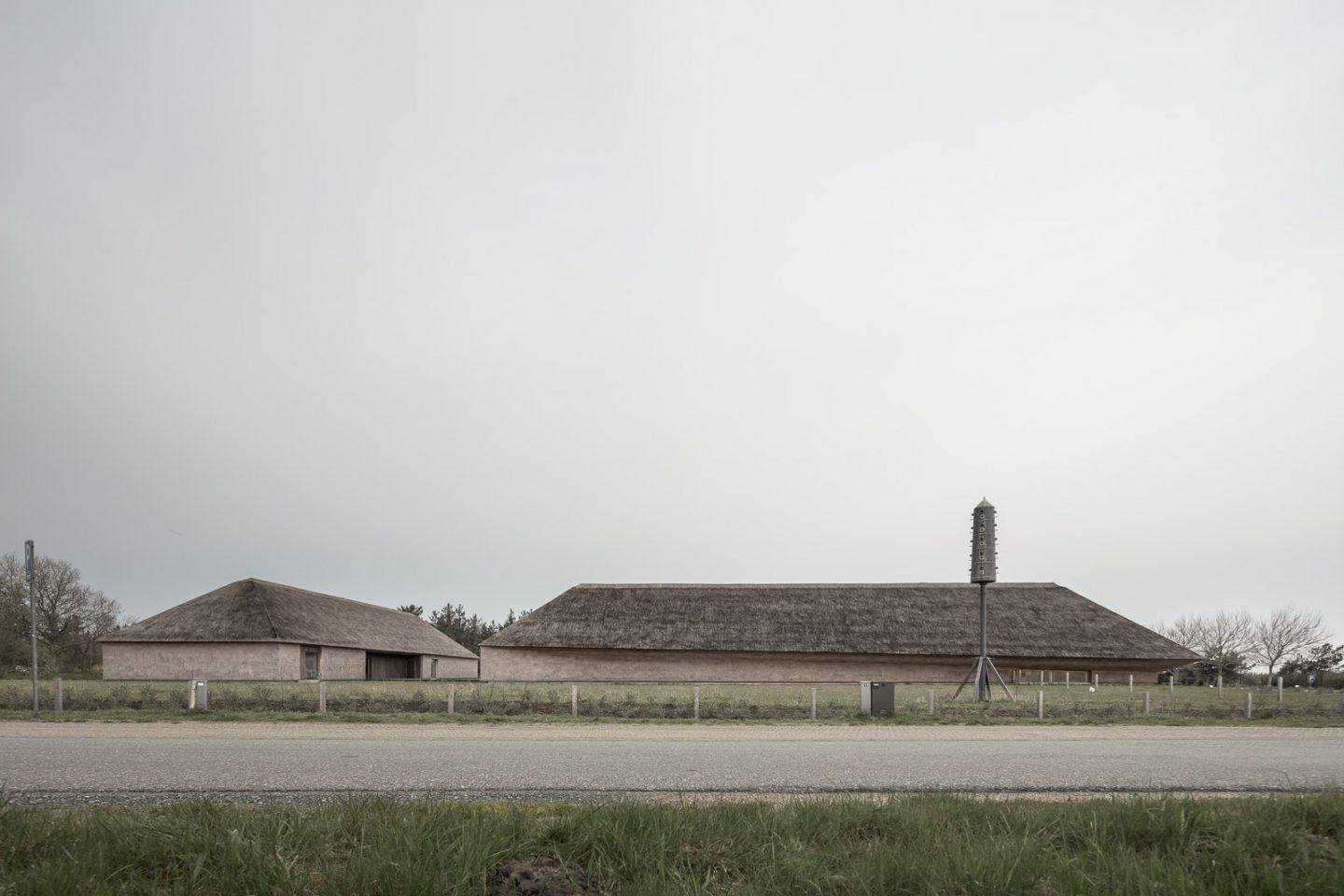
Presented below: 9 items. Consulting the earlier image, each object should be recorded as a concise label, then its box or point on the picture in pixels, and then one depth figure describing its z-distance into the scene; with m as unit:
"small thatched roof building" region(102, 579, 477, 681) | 40.66
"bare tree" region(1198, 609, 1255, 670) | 73.50
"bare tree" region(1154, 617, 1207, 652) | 77.00
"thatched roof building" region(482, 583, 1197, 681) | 40.78
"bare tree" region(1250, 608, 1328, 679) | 70.94
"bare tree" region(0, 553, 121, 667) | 53.38
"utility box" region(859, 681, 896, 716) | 19.67
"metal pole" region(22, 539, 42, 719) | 18.56
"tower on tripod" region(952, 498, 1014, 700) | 24.26
